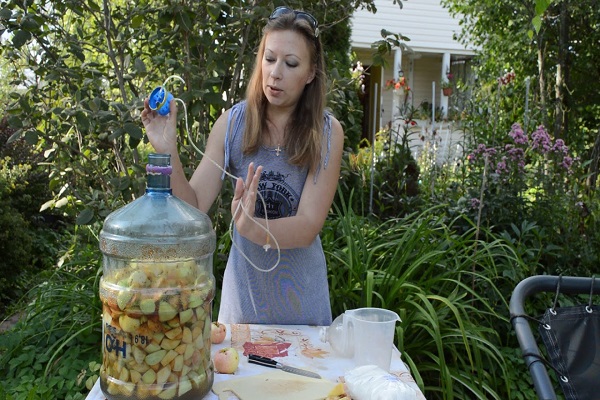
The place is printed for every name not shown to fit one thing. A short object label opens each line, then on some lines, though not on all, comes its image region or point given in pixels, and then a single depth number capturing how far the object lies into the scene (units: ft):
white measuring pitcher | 5.41
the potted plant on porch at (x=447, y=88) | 40.32
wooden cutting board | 5.03
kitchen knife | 5.44
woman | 7.02
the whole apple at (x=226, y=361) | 5.45
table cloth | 5.51
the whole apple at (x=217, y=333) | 6.01
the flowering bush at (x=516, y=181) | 14.70
